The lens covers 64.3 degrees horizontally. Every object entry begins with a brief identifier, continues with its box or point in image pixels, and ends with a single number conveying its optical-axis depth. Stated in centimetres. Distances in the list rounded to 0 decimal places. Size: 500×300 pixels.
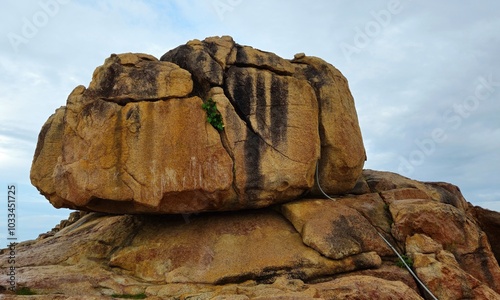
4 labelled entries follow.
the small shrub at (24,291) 1162
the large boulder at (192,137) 1375
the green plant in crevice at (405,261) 1347
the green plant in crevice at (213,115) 1417
